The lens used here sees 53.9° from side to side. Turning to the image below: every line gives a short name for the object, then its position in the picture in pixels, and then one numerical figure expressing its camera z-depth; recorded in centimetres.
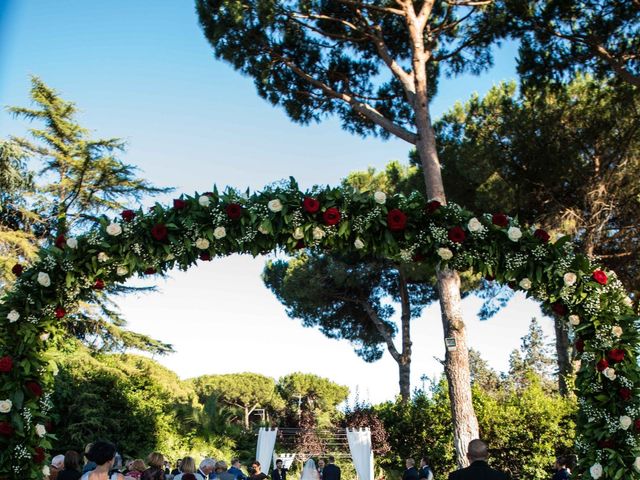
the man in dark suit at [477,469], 432
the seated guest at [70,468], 526
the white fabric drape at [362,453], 1510
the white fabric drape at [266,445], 1634
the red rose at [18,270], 604
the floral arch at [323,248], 577
